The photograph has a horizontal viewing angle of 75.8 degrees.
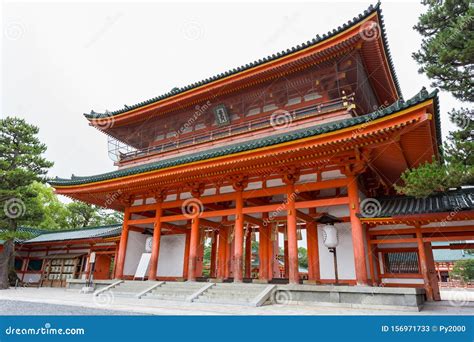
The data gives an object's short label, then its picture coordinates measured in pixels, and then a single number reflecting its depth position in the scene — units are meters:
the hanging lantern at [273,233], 14.23
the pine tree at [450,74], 7.40
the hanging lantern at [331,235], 10.69
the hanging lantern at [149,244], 14.89
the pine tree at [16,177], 18.88
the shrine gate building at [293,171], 9.63
